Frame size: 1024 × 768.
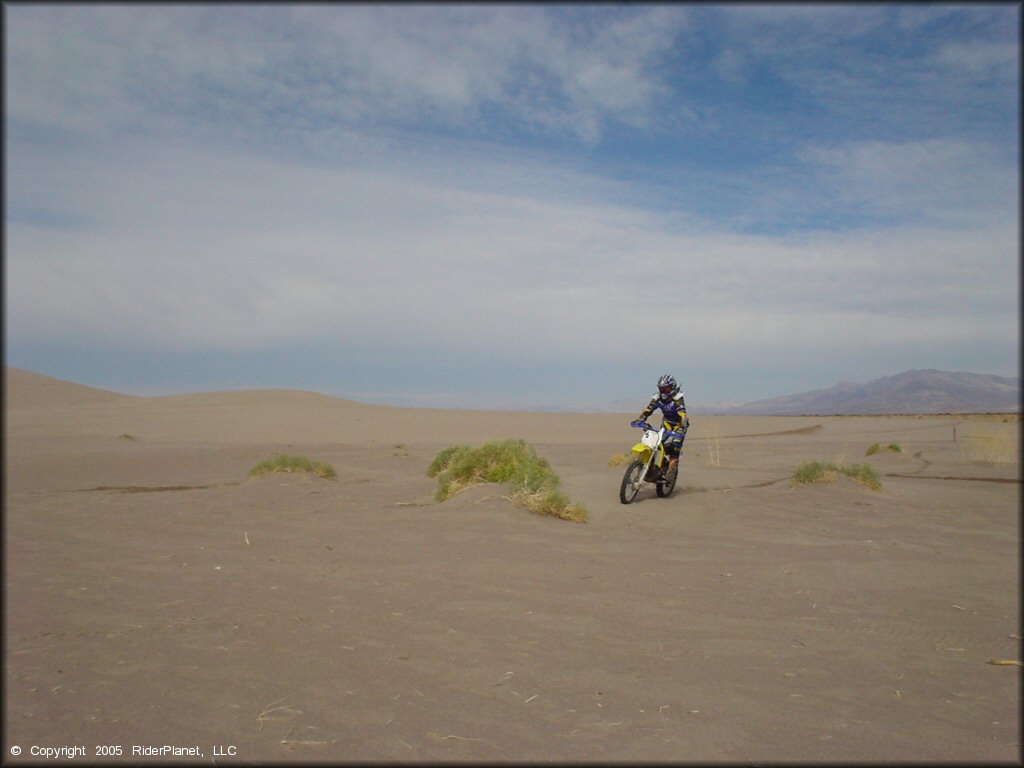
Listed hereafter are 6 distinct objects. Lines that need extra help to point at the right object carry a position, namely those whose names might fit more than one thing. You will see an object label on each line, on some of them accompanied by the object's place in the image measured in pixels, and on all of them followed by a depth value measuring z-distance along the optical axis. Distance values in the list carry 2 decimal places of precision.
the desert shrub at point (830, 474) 12.96
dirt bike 11.12
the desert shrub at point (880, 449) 21.27
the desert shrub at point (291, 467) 13.94
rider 11.61
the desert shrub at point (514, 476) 9.71
